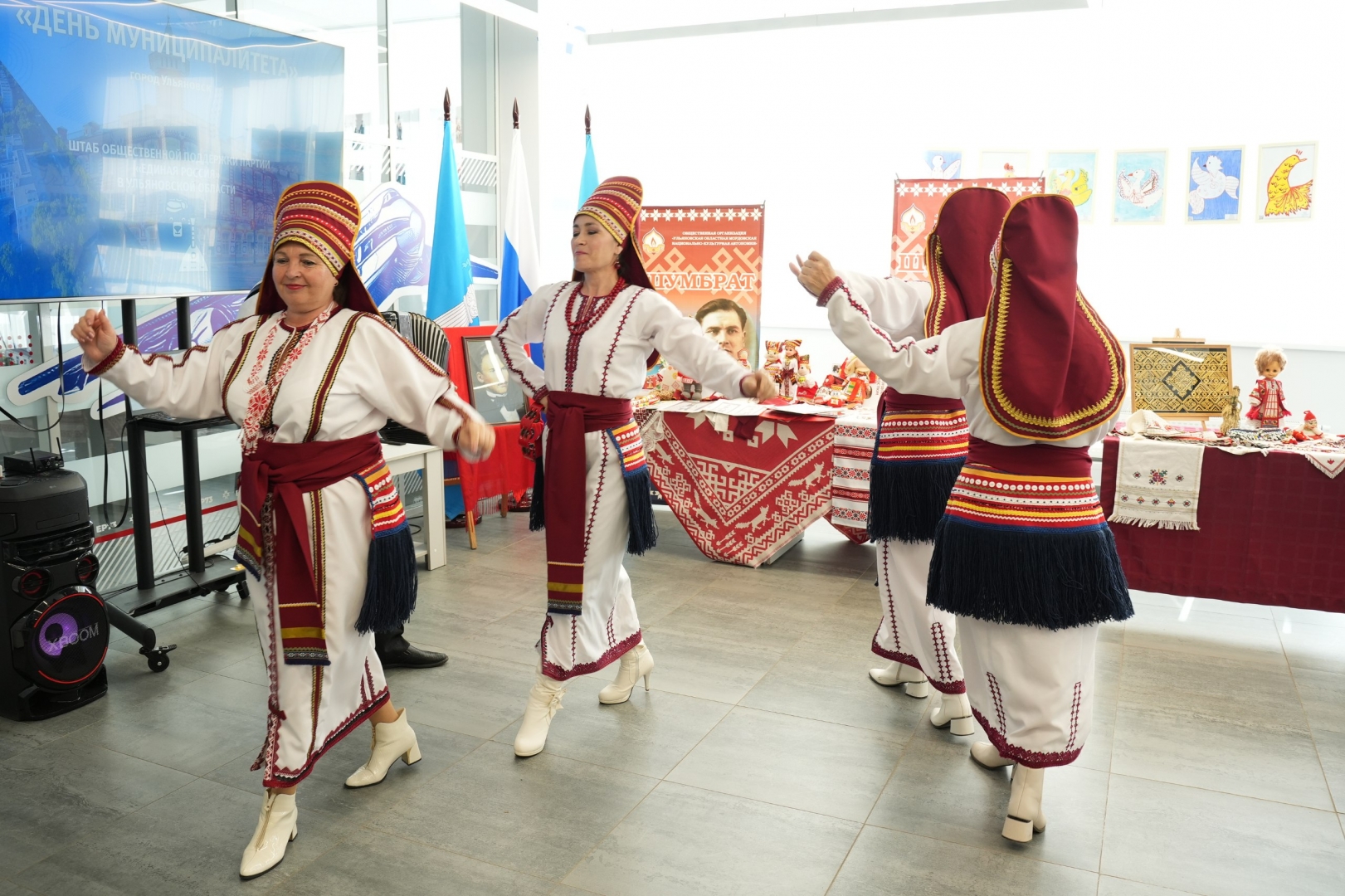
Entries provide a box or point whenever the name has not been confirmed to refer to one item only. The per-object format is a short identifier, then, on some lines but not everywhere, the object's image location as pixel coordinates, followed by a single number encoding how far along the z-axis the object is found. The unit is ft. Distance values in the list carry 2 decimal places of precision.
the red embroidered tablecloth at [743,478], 15.35
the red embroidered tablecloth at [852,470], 14.83
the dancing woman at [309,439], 7.61
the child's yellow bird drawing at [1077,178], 21.31
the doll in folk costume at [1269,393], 13.19
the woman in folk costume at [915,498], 9.84
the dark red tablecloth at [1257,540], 12.24
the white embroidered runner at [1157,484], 12.67
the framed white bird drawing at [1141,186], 20.90
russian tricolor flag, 20.16
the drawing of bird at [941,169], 22.43
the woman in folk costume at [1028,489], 7.16
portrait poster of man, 17.62
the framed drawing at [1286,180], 19.81
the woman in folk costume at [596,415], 9.55
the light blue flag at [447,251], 18.80
